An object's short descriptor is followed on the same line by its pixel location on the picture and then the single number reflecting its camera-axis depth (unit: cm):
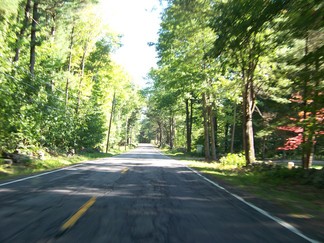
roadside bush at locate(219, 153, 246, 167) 2262
